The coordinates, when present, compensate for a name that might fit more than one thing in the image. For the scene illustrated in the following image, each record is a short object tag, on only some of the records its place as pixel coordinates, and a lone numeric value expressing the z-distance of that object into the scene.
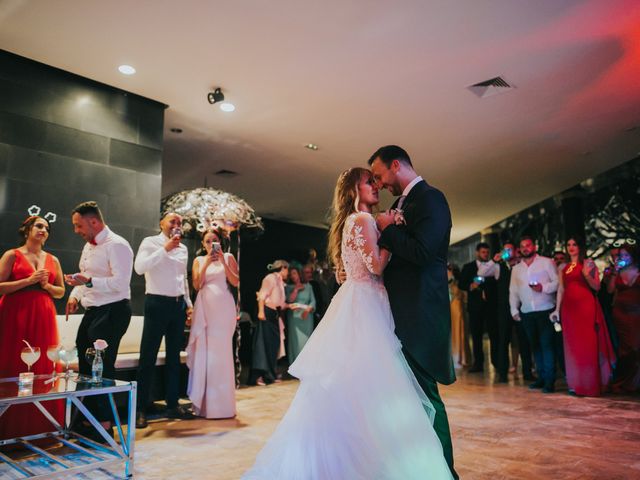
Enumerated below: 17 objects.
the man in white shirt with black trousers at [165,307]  3.97
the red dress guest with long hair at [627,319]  5.27
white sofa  4.09
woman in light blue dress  7.02
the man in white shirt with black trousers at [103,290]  3.43
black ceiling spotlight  5.00
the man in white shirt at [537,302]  5.40
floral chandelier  5.70
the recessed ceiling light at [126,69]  4.53
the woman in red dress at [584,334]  5.06
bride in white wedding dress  1.97
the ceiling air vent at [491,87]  4.91
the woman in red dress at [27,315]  3.31
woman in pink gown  4.11
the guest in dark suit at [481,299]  6.87
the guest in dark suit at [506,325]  6.11
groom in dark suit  2.03
